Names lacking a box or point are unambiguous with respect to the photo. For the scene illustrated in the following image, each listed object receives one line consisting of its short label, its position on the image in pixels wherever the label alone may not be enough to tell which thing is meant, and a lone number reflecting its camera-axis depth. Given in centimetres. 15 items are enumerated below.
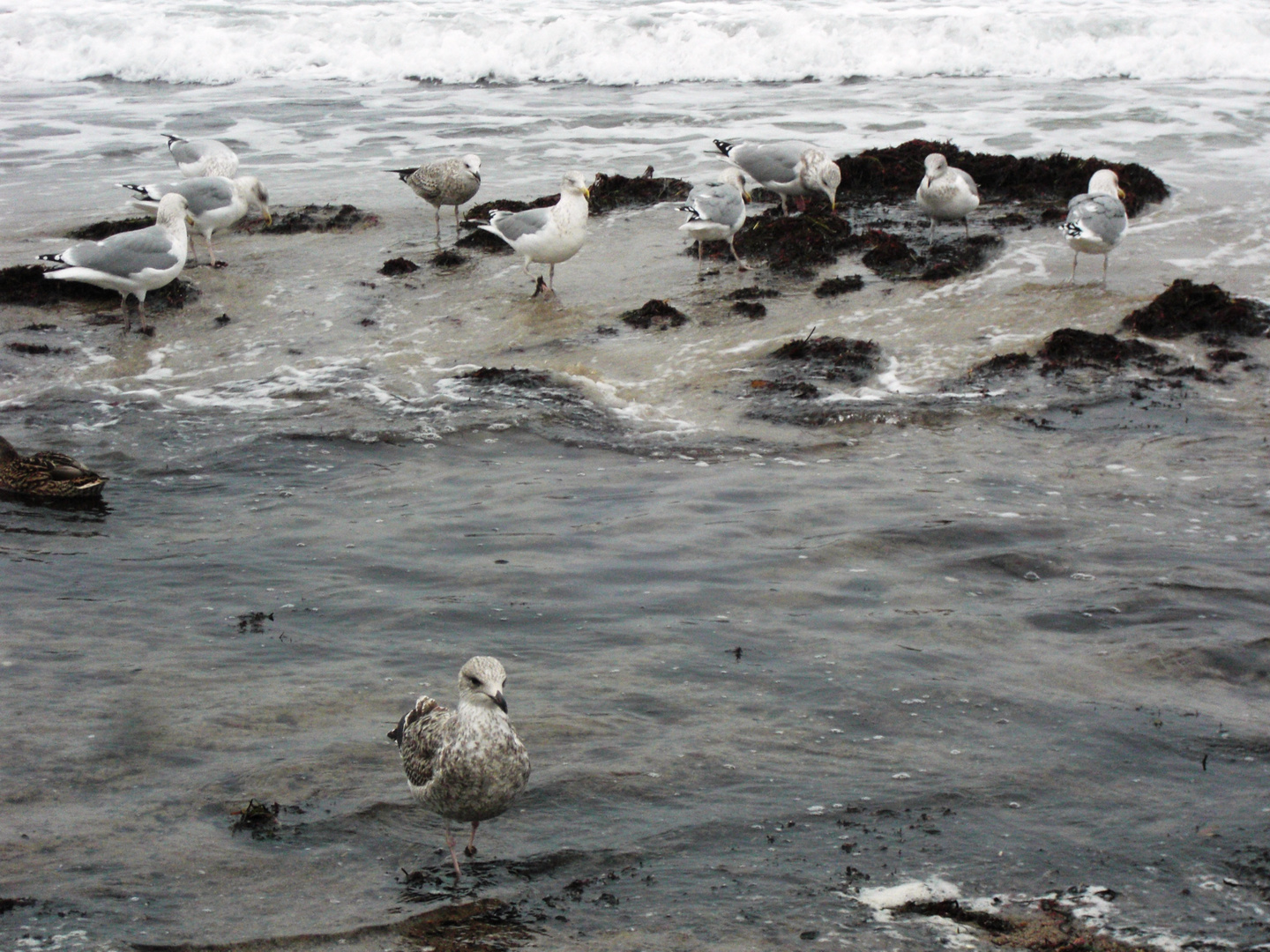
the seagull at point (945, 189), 1135
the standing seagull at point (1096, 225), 987
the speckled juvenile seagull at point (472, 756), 376
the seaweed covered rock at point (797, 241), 1136
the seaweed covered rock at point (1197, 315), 900
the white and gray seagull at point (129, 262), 1009
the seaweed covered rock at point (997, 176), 1266
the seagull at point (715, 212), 1116
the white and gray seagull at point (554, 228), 1071
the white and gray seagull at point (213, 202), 1161
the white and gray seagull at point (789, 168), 1264
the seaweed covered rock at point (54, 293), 1062
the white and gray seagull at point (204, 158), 1344
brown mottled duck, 686
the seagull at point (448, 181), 1264
